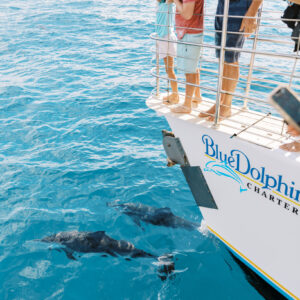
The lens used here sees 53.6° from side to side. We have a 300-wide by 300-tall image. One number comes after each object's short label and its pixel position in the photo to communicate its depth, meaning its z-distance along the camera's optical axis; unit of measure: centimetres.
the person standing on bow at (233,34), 329
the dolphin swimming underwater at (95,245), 483
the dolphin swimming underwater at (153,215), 532
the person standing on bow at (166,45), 420
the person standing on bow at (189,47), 366
